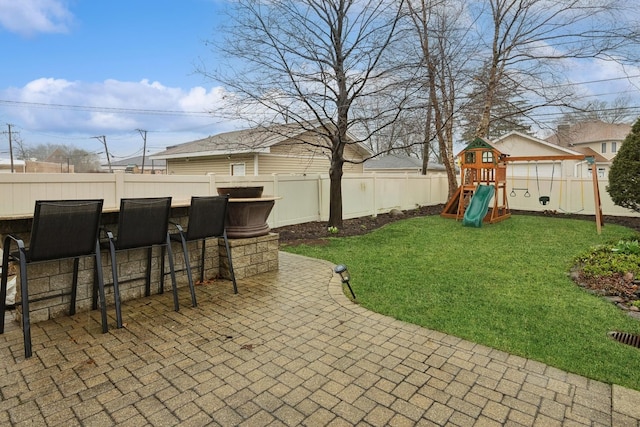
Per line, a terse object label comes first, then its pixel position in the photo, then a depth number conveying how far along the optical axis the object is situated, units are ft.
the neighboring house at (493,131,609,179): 64.13
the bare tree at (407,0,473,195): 27.32
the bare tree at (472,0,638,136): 34.99
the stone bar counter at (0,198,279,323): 10.41
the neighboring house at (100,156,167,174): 137.39
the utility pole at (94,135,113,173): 124.88
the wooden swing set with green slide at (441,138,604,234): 35.27
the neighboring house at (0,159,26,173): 83.66
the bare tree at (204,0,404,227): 25.05
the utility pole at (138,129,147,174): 124.24
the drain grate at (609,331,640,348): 9.56
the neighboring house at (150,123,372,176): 47.09
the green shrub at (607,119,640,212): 20.81
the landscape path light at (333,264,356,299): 12.28
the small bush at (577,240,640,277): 15.42
